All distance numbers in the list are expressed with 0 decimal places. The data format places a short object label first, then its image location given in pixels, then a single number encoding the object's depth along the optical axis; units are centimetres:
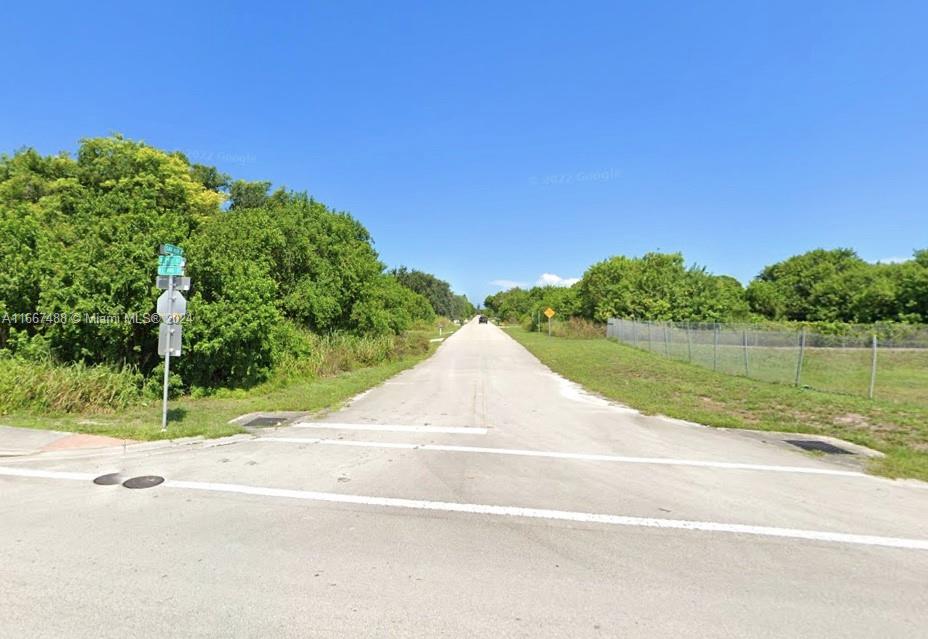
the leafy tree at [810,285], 4803
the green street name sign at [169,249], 774
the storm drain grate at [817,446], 709
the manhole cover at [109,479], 538
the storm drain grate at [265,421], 880
